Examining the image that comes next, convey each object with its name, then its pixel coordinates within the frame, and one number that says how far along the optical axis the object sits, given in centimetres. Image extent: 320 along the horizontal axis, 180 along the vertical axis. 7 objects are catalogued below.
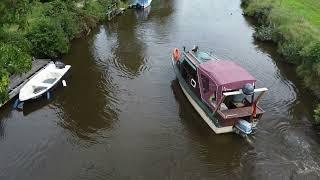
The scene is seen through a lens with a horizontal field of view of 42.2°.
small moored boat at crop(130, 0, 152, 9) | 4969
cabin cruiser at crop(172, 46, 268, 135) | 2398
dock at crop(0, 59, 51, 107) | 2722
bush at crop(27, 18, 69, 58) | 3238
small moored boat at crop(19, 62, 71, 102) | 2692
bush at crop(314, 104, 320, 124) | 2520
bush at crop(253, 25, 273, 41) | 3969
